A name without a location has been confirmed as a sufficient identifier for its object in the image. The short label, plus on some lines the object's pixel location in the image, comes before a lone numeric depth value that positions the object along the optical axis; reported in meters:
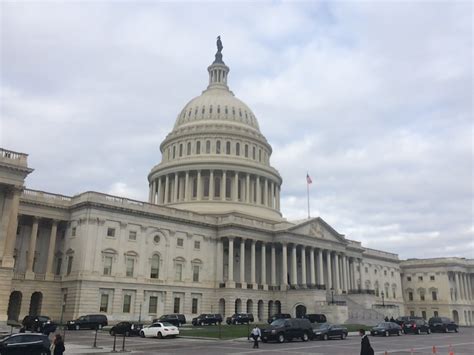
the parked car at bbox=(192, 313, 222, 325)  60.03
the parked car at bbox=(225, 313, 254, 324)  62.09
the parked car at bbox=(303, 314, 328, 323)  60.63
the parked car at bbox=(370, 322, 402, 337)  48.22
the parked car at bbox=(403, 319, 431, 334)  54.25
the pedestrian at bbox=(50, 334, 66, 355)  20.97
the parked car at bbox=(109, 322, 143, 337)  41.46
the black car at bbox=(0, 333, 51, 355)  24.16
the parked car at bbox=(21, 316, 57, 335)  38.37
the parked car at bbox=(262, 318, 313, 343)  39.06
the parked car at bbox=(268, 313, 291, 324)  62.41
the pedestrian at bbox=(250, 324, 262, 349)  33.31
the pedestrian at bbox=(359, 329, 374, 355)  17.80
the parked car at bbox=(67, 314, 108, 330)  49.97
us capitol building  61.03
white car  40.62
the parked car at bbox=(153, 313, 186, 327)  53.76
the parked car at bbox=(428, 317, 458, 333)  59.56
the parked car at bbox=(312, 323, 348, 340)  42.50
